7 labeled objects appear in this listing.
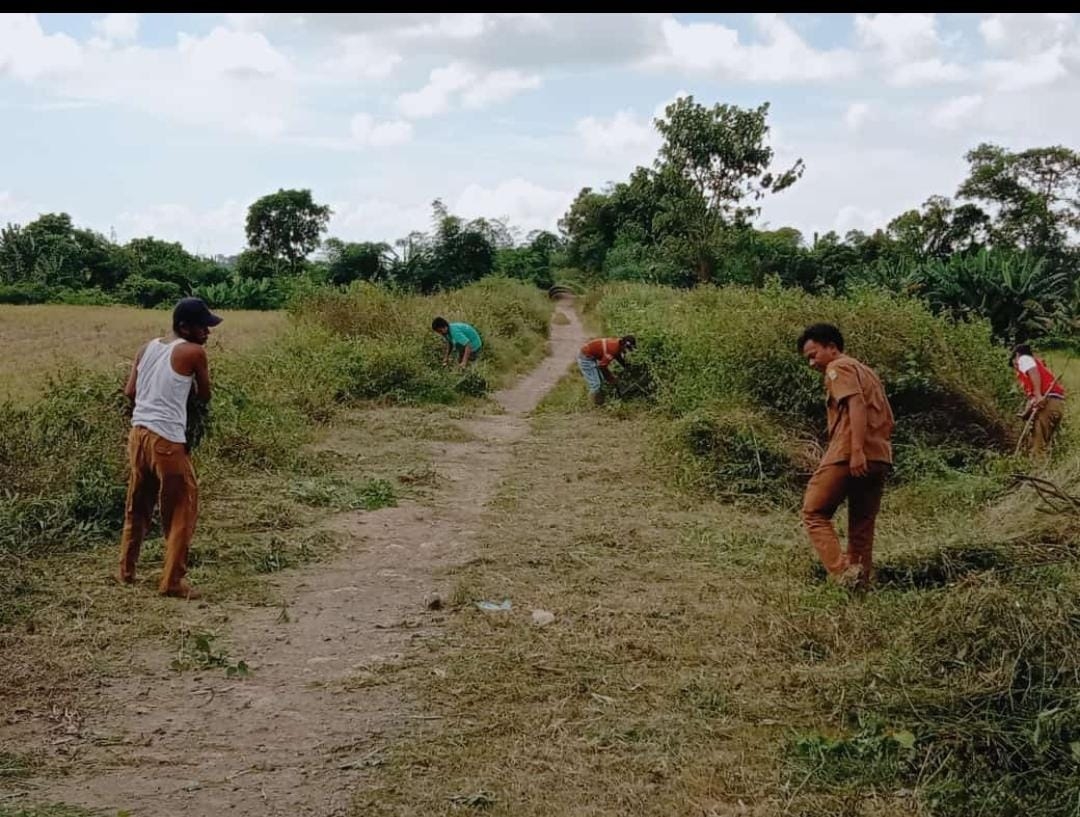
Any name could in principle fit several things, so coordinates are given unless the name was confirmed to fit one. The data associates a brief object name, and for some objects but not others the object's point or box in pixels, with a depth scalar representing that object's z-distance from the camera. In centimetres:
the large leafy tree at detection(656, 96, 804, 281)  2964
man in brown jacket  555
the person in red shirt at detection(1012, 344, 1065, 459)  911
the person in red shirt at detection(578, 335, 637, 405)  1314
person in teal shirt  1491
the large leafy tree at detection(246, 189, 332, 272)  4153
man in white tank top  544
